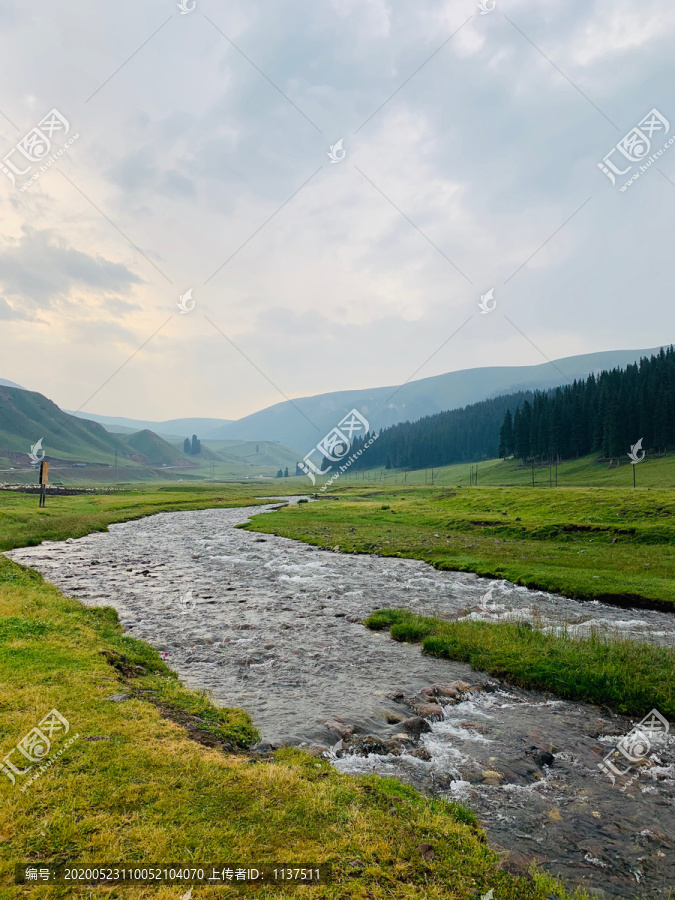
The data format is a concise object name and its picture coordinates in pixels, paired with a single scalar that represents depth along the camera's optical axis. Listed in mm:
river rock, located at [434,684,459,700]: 12578
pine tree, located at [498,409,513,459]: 170250
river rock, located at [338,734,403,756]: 9695
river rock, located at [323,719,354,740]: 10250
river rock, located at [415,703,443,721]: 11388
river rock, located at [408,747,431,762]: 9602
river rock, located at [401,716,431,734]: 10617
